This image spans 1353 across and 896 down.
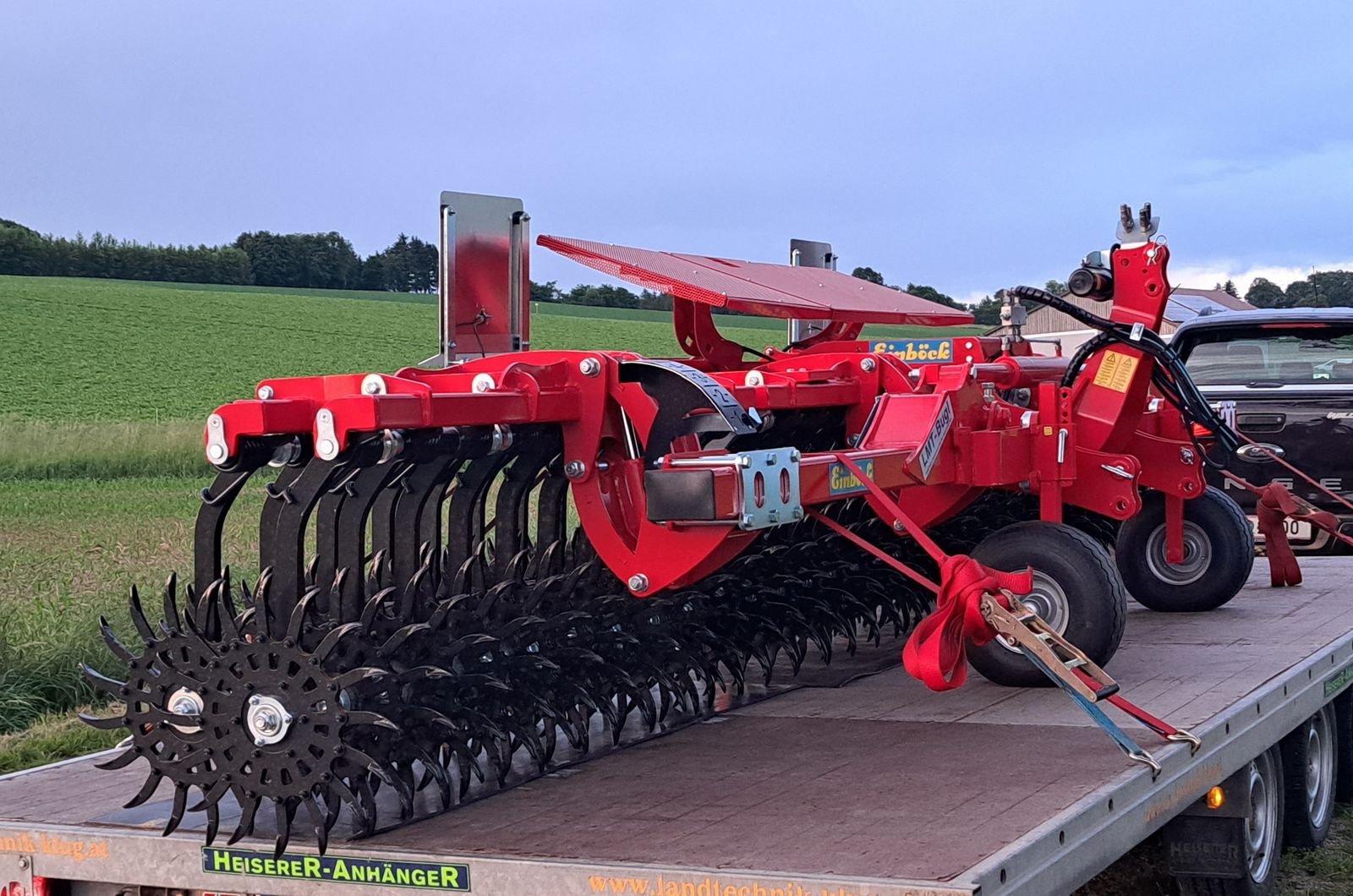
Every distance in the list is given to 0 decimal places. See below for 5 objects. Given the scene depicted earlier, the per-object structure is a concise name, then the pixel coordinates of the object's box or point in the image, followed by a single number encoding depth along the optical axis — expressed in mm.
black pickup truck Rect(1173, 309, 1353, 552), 7836
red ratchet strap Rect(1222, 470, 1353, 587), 6578
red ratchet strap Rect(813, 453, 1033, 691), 3844
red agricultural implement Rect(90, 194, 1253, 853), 3318
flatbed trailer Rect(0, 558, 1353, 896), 2863
